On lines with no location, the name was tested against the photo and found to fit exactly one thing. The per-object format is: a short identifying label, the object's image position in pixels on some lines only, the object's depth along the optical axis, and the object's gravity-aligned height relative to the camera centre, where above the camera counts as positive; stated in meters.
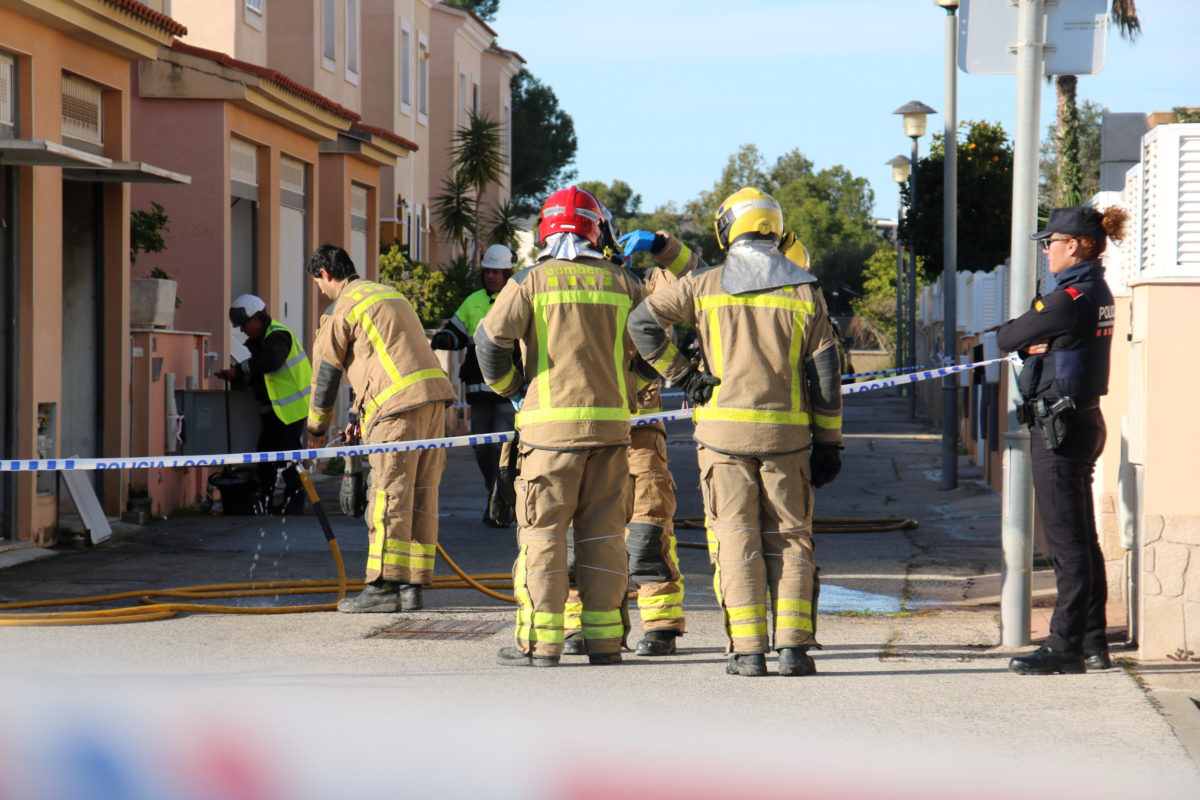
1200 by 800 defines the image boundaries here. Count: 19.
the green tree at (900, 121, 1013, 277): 54.94 +2.59
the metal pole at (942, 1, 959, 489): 30.80 +0.90
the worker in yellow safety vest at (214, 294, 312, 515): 24.45 -0.33
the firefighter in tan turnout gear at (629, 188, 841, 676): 12.55 -0.29
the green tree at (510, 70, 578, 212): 113.12 +7.56
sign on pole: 14.24 +1.45
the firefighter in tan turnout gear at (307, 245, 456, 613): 15.89 -0.36
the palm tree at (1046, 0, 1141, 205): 55.69 +4.56
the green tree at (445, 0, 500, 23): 117.06 +12.76
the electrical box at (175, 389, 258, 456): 25.59 -0.68
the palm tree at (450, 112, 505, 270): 58.97 +3.59
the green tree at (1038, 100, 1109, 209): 107.10 +7.63
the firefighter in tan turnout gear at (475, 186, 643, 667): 12.86 -0.36
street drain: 14.62 -1.39
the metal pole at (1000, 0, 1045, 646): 13.84 +0.25
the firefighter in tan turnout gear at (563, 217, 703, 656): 13.67 -0.87
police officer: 12.74 -0.26
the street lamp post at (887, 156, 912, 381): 61.87 +3.56
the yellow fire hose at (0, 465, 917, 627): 15.08 -1.36
